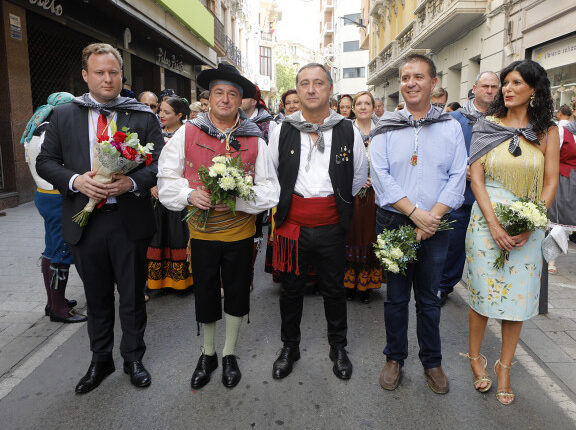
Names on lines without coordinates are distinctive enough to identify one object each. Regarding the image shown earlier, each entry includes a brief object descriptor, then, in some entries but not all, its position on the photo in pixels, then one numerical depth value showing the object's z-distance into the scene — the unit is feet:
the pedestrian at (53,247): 12.84
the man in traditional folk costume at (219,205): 9.93
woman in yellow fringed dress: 9.79
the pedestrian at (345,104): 23.22
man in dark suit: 9.68
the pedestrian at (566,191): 18.86
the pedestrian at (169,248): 15.97
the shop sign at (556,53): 30.71
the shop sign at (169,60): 51.06
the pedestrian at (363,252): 15.65
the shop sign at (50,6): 28.81
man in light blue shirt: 9.90
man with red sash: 10.46
